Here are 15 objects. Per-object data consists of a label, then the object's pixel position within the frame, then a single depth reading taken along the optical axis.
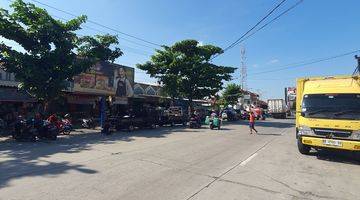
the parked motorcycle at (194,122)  28.26
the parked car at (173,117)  29.52
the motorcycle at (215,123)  27.03
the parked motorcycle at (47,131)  17.80
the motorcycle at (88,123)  26.20
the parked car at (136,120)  23.67
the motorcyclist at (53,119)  19.45
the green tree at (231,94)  65.25
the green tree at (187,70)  36.50
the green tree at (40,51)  19.06
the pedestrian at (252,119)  22.45
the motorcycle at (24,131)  17.16
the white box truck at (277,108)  55.72
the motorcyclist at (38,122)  17.70
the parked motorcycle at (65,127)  20.98
